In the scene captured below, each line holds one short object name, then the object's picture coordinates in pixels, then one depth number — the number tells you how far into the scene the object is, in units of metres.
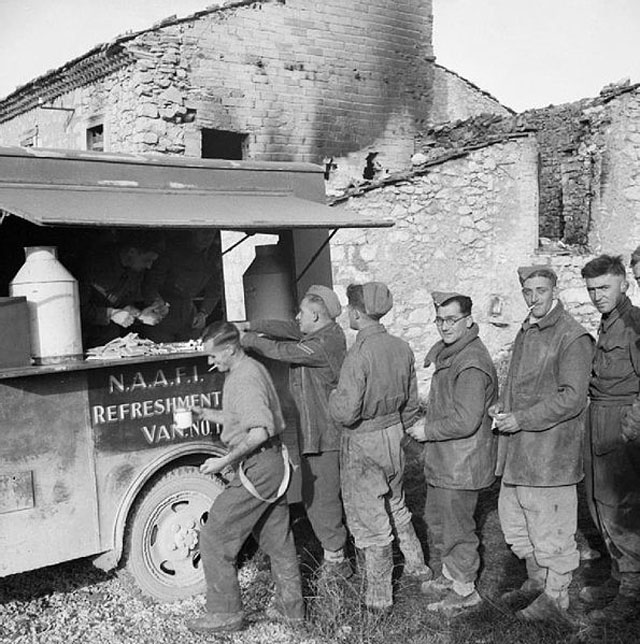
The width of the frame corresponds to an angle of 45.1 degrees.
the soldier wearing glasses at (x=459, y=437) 4.33
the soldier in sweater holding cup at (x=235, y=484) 4.08
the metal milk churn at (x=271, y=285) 5.85
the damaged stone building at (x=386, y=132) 10.80
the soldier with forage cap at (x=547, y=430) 4.19
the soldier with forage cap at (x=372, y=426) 4.48
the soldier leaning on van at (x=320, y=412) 4.93
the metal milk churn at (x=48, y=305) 4.40
